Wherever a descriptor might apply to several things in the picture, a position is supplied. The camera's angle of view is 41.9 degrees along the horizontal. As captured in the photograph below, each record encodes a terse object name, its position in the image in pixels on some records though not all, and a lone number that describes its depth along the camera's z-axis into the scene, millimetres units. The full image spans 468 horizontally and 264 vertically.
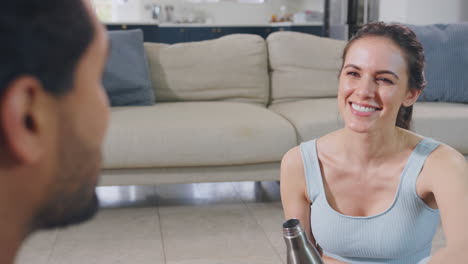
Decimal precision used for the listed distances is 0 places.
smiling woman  1425
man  354
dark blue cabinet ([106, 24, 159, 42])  6723
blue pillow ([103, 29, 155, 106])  3301
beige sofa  2818
